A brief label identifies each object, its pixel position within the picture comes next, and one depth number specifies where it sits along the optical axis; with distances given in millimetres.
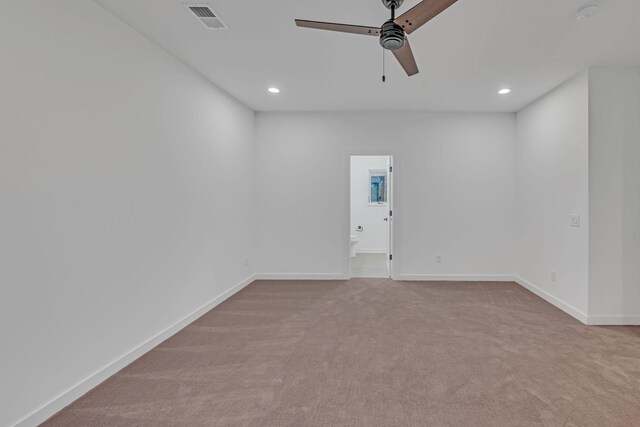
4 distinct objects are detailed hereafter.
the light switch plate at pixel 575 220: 3330
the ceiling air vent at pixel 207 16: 2188
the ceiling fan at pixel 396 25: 1663
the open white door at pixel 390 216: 4980
